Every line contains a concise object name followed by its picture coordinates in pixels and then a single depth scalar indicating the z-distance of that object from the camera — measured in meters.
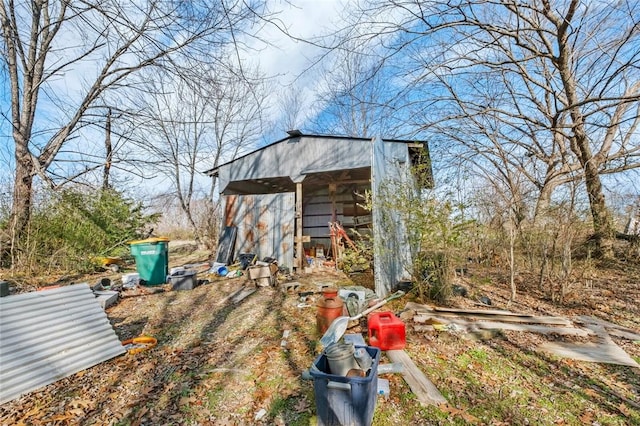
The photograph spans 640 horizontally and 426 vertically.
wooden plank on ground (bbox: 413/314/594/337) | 3.81
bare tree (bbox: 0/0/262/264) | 6.59
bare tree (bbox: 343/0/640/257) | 4.54
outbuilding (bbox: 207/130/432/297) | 5.80
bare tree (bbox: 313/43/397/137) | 4.82
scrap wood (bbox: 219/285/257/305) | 5.36
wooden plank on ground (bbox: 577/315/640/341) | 3.72
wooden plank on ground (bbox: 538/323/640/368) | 3.18
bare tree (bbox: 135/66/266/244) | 8.27
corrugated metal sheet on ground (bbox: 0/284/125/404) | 2.52
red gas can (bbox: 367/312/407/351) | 3.36
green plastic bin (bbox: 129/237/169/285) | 6.17
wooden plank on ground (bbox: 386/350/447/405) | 2.48
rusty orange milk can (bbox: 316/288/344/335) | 3.78
